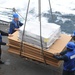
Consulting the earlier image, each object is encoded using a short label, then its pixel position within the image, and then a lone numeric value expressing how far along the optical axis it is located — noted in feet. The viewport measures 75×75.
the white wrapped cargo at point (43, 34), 22.37
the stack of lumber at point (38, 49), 22.74
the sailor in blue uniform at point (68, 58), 20.65
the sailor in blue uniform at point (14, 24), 26.27
